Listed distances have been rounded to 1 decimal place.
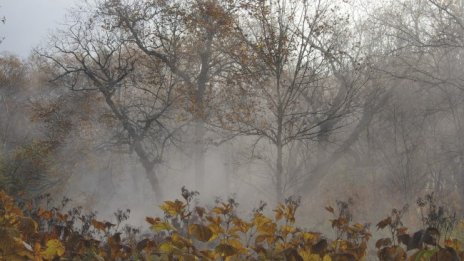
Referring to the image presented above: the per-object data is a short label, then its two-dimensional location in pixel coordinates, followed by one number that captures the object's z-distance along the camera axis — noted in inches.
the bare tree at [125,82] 1354.6
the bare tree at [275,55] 800.0
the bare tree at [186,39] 1317.7
